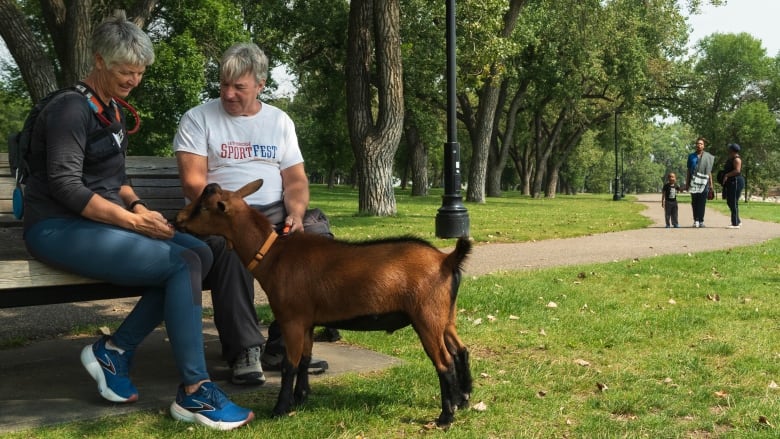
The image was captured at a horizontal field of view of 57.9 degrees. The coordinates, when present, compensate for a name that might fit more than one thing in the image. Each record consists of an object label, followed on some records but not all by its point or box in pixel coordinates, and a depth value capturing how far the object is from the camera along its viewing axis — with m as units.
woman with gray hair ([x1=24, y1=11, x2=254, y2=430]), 3.52
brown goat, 3.44
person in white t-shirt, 4.24
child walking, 17.45
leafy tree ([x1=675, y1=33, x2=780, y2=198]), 57.16
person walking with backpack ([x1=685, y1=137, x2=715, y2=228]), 16.88
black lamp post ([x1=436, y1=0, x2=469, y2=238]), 12.66
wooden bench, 3.54
